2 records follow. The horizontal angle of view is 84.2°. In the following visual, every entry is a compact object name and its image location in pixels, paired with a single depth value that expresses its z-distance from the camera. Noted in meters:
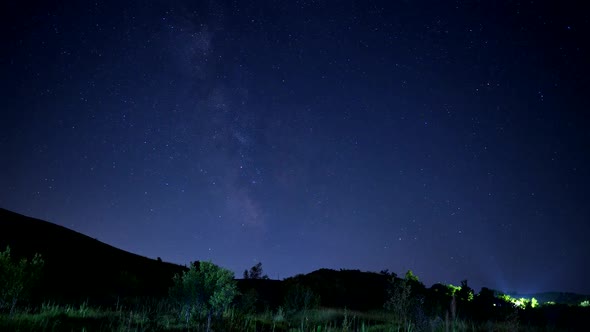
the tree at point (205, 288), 10.98
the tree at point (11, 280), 10.70
